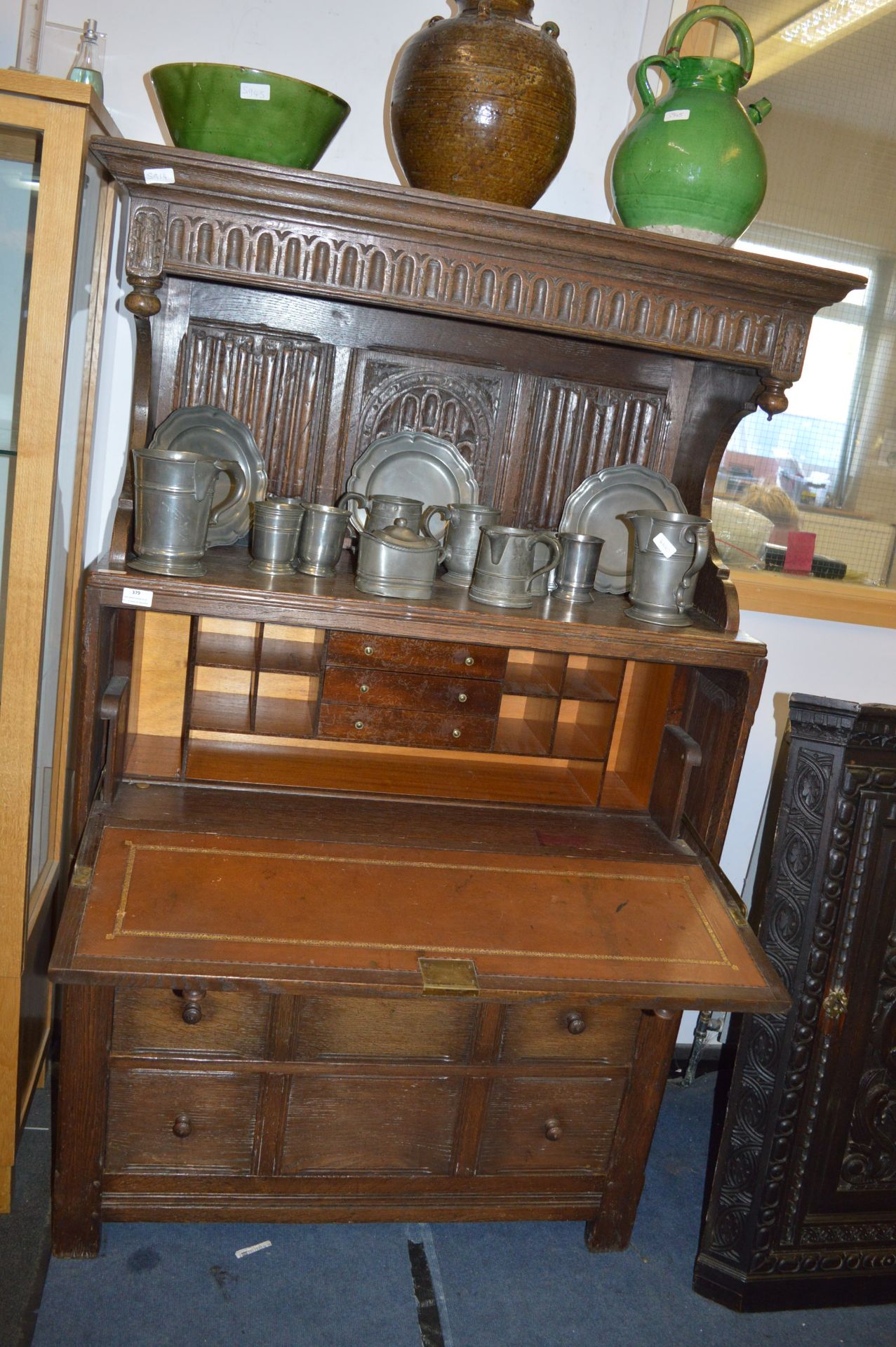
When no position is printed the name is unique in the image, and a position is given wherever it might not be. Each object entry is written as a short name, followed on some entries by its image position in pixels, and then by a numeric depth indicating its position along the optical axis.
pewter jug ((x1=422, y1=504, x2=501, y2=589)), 1.87
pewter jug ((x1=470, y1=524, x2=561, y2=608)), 1.78
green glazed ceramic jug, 1.72
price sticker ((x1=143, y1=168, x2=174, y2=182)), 1.55
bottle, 1.79
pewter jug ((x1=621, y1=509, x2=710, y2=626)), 1.81
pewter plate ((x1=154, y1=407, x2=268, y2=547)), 1.87
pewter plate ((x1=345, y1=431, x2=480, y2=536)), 1.96
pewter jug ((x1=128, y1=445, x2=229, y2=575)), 1.64
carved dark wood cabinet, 1.80
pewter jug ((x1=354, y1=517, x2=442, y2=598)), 1.74
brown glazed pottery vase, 1.65
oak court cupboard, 1.59
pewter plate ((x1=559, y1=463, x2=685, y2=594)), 2.02
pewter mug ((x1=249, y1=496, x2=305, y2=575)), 1.77
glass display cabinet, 1.56
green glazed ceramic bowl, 1.59
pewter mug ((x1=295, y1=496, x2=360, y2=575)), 1.78
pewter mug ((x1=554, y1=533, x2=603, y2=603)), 1.89
